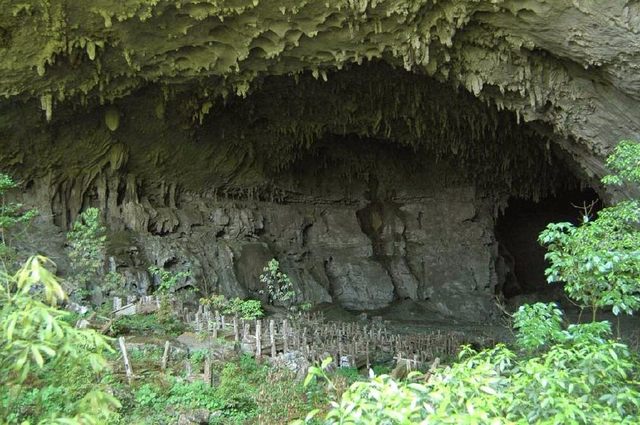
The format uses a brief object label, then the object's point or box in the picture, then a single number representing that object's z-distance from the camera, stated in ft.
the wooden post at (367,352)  30.99
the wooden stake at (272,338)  27.35
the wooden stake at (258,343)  26.96
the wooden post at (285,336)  28.42
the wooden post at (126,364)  21.65
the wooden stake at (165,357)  23.42
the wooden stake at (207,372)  21.89
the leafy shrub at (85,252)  37.93
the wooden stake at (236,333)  28.81
